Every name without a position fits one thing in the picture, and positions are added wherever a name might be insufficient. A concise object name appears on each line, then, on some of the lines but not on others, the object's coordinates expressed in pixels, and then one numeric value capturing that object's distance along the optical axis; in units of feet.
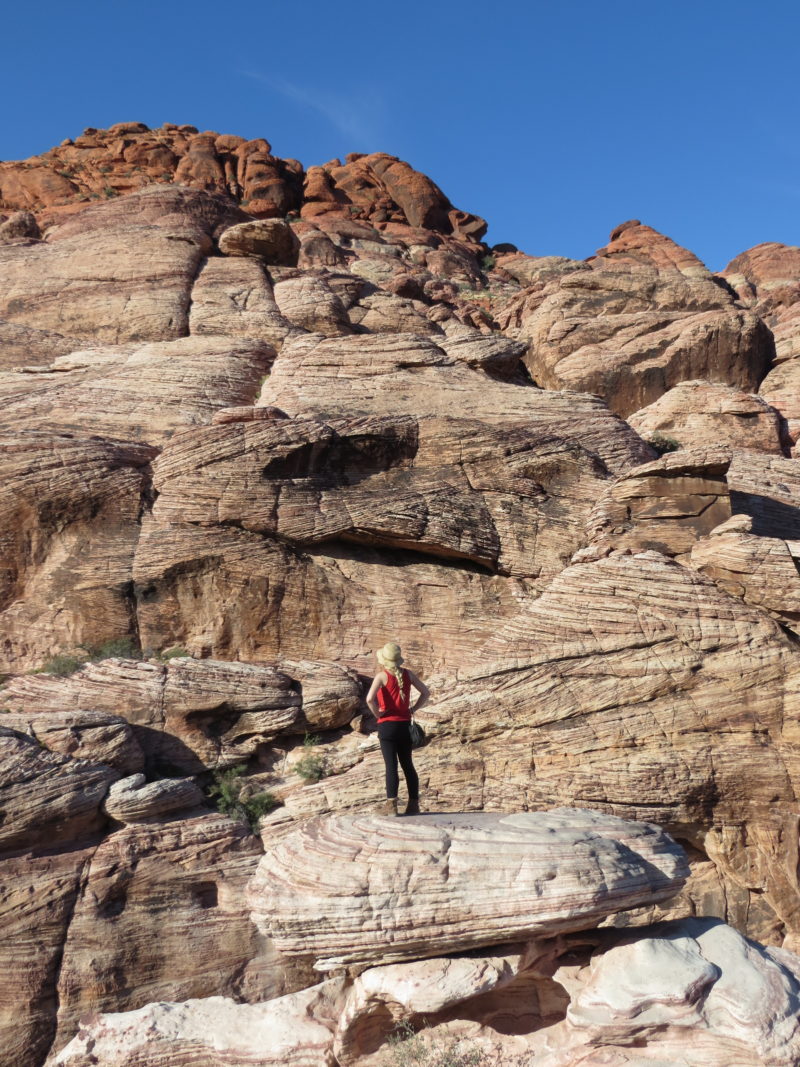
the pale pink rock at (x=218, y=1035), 33.04
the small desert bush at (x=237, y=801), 46.47
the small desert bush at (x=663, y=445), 82.17
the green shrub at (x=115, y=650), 54.65
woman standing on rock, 36.01
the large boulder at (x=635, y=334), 110.01
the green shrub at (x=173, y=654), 55.77
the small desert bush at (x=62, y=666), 51.26
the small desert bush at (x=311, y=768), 48.65
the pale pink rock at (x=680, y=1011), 28.02
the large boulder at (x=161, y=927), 39.09
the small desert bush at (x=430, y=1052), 30.45
